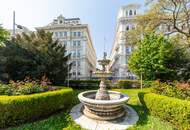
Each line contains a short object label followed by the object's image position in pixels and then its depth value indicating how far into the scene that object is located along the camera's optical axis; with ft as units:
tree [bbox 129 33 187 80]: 20.43
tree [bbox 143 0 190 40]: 25.62
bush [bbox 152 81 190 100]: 12.03
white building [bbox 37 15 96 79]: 79.37
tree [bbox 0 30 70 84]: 20.93
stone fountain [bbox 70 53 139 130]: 10.90
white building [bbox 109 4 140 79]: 68.17
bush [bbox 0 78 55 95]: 12.12
